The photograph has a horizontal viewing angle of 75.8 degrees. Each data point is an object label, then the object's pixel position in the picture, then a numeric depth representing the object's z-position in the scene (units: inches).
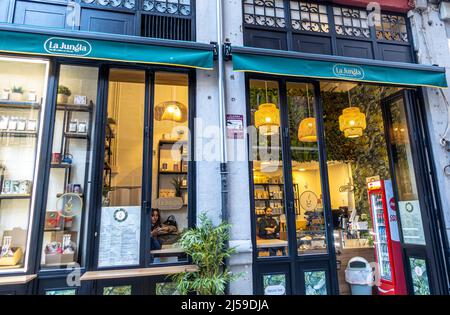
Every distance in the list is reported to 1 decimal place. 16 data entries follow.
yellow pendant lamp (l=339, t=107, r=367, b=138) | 218.4
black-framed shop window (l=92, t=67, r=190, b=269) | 142.3
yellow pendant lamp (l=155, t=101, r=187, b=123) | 161.4
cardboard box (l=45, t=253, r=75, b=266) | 135.4
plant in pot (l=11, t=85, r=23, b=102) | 150.4
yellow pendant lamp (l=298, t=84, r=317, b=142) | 175.3
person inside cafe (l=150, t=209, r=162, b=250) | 146.7
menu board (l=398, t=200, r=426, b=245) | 183.6
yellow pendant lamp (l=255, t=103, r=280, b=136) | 171.9
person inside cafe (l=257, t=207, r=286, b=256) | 158.6
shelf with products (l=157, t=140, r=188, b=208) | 163.8
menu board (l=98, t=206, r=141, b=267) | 138.9
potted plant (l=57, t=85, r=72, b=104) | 151.0
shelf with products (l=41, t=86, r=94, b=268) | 138.6
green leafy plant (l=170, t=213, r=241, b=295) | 123.1
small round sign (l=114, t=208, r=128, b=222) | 142.6
